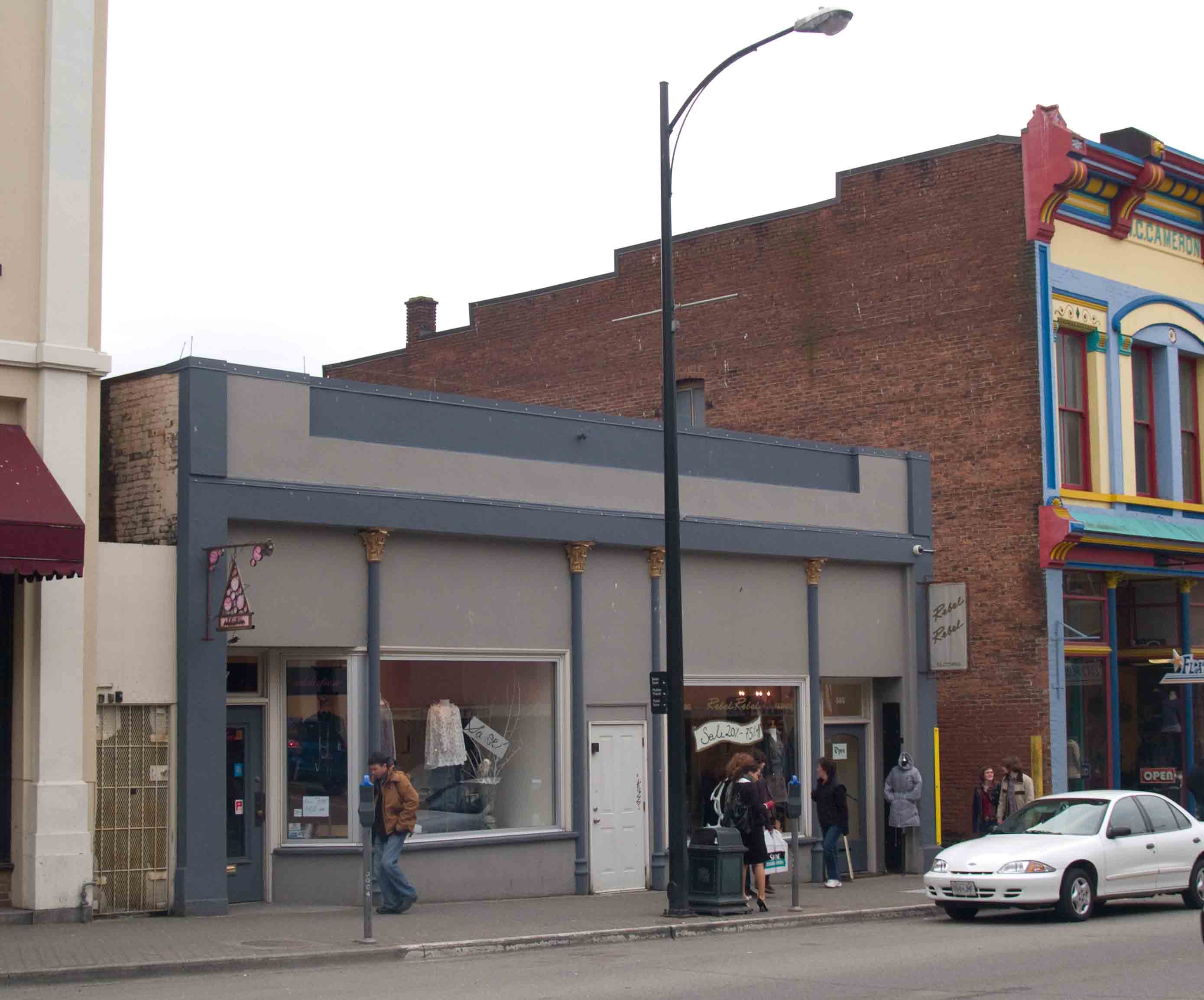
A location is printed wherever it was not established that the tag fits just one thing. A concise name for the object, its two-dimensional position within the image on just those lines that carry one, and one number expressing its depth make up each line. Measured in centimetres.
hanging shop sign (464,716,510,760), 1911
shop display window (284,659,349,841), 1758
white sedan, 1655
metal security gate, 1580
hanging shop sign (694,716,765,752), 2120
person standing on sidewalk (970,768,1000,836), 2252
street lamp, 1675
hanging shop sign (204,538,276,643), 1562
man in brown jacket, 1656
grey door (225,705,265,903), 1709
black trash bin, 1709
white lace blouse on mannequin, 1866
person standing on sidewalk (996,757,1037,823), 2214
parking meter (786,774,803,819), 1748
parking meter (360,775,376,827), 1470
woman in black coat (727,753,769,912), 1806
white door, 1975
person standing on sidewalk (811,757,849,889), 2097
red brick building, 2528
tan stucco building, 1513
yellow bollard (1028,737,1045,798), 2453
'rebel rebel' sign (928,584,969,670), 2338
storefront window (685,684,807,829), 2114
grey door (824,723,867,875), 2305
